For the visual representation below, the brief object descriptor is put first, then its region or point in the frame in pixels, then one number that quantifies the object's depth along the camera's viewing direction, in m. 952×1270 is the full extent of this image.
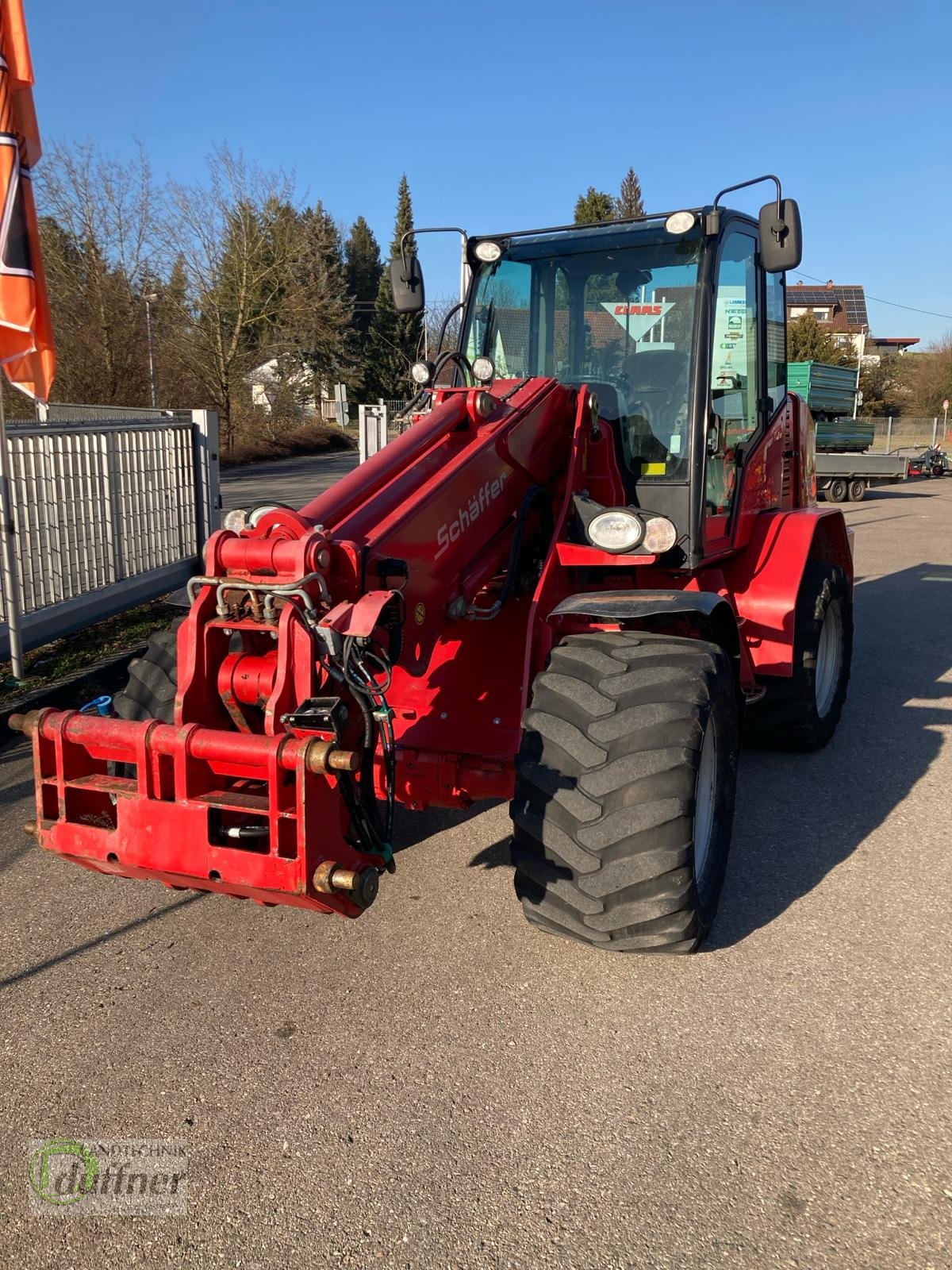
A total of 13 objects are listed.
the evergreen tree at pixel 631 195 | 55.59
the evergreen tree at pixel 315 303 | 30.36
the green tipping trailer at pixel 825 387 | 22.42
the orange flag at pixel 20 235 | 5.54
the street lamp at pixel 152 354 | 21.77
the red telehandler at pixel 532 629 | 2.93
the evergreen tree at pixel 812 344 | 39.84
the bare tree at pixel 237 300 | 28.56
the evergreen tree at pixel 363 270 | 55.50
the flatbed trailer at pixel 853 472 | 23.50
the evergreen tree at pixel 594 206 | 45.50
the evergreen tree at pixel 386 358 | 49.34
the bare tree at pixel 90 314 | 21.69
